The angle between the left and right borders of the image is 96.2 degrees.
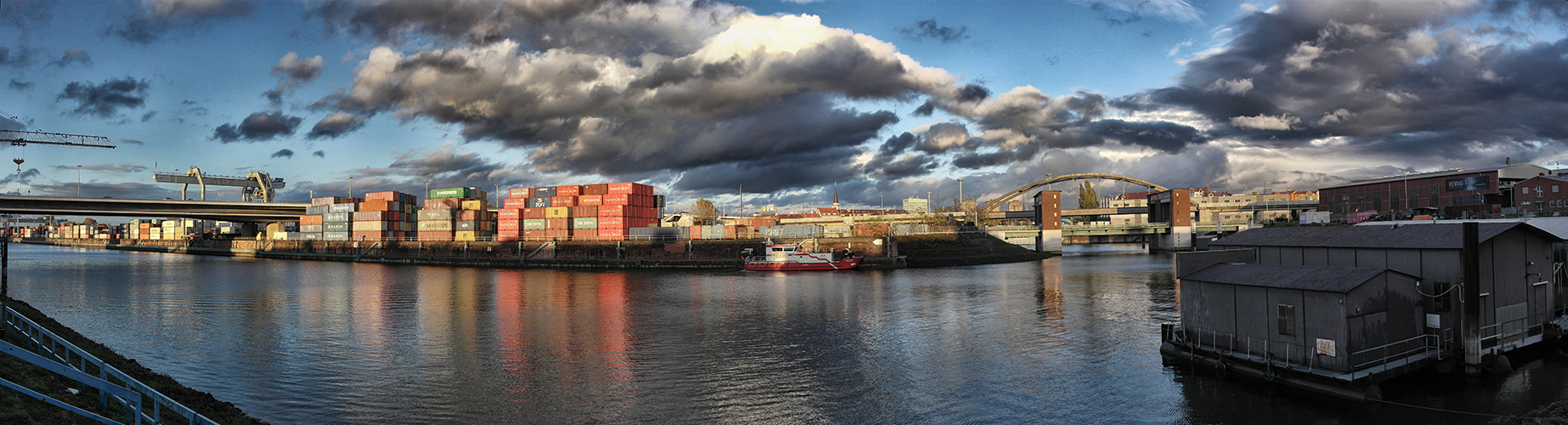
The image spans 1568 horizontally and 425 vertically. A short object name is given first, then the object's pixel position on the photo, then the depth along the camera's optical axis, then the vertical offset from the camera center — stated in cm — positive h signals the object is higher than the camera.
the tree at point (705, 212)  19400 +525
